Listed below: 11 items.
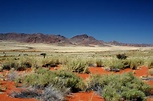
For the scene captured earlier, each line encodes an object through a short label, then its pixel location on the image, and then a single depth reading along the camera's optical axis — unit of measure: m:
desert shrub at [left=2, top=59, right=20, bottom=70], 13.35
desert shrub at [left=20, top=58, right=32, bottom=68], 14.32
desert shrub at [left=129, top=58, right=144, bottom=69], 14.47
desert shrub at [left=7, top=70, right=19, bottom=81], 9.15
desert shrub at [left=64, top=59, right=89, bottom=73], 12.30
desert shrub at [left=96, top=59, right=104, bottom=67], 15.90
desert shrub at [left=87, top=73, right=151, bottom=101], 6.56
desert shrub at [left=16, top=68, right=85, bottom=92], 7.71
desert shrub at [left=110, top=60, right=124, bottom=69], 13.90
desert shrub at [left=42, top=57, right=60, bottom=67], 15.10
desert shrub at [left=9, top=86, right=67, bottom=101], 6.35
